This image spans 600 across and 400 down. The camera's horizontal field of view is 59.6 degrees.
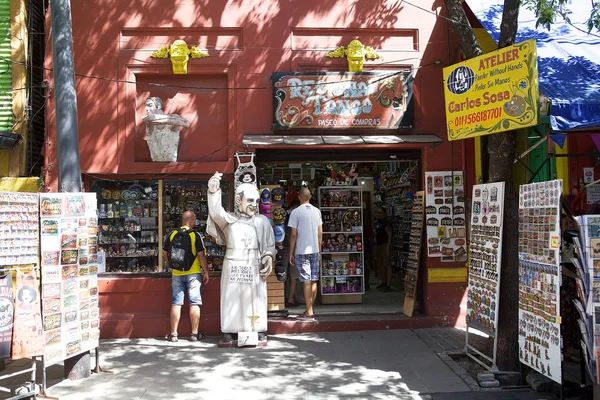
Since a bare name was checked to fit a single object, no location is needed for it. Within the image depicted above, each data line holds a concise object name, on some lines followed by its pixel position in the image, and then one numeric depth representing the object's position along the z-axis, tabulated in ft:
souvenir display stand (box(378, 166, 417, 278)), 33.53
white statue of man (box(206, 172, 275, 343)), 23.61
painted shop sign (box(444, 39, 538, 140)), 18.03
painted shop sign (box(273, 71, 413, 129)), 26.37
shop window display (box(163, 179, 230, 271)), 26.86
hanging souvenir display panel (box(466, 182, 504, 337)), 19.12
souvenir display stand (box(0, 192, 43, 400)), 16.24
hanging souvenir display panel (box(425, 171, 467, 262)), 26.48
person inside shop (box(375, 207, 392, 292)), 34.64
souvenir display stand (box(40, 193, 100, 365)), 17.71
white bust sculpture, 25.23
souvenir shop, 27.55
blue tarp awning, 19.43
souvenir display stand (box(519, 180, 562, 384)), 16.15
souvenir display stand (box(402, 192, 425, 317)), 26.23
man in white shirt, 26.22
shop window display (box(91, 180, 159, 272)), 26.63
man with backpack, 23.90
